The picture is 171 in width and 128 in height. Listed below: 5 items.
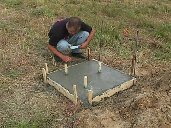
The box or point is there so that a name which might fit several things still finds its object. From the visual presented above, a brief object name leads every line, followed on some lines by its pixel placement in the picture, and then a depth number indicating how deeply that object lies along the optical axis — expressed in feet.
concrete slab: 8.87
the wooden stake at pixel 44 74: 9.51
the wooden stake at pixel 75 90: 8.47
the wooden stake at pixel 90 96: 8.35
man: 10.16
